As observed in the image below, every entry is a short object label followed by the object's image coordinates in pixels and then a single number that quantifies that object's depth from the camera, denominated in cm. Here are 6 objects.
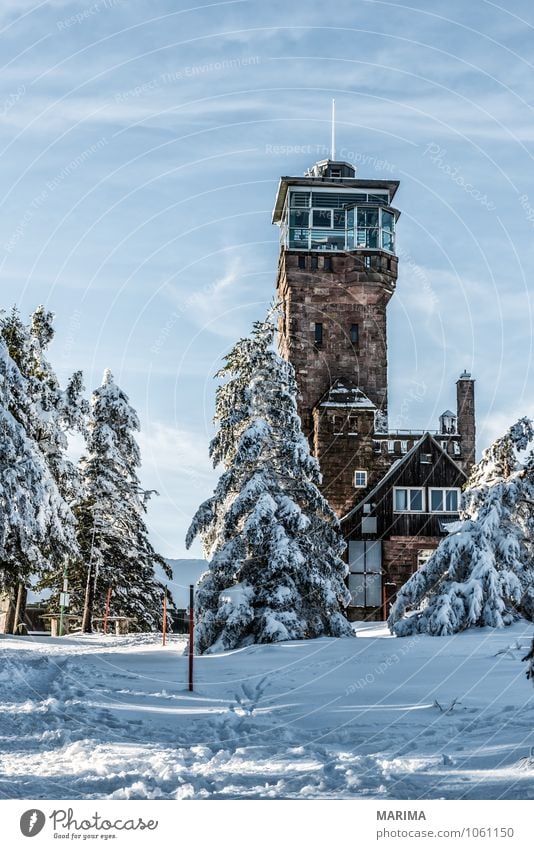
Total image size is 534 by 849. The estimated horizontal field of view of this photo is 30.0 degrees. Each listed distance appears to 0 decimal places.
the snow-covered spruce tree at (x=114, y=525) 3831
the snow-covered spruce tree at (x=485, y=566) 2350
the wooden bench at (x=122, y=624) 3781
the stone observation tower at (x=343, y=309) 5069
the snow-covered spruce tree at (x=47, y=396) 3034
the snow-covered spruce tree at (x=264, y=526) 2594
